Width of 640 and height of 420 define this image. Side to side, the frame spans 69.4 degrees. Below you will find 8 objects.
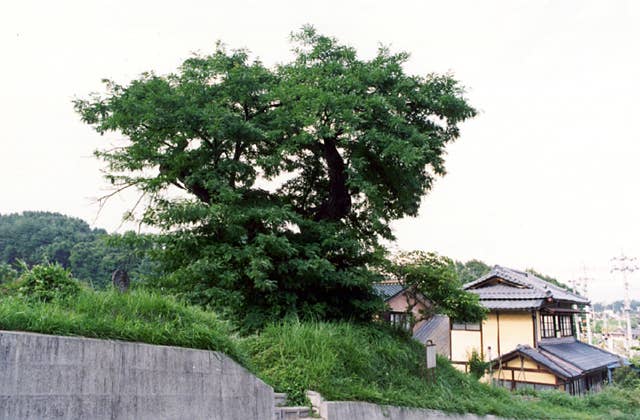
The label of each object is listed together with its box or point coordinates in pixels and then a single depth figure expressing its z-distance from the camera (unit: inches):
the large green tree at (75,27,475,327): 361.4
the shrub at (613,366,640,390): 902.4
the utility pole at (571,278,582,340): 1989.4
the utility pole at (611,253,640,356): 1515.7
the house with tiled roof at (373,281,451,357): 1022.6
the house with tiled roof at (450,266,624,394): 832.3
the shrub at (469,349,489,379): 800.9
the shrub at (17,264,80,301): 206.1
